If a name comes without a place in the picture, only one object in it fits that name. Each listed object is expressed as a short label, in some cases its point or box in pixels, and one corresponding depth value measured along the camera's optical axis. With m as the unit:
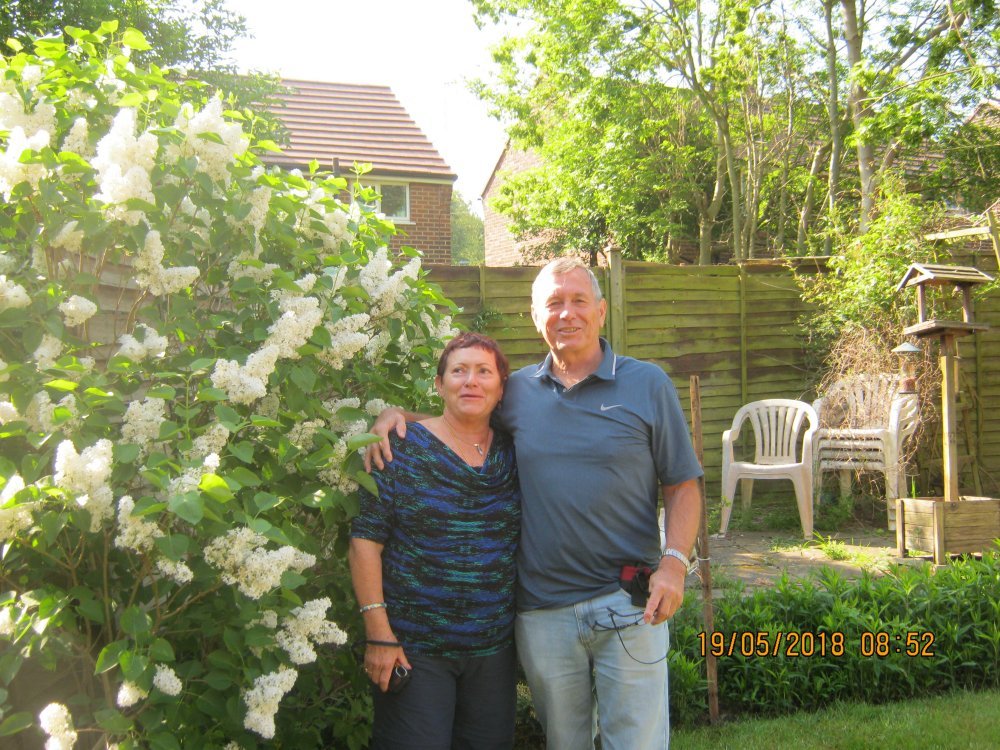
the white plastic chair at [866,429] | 6.77
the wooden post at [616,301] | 7.16
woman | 2.29
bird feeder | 5.38
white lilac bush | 1.69
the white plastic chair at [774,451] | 6.59
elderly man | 2.35
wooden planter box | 5.36
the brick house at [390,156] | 15.03
